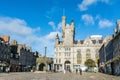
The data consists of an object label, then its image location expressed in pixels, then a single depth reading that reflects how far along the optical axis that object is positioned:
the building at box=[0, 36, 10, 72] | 35.52
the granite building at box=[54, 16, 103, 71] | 54.81
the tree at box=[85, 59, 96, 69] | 48.17
